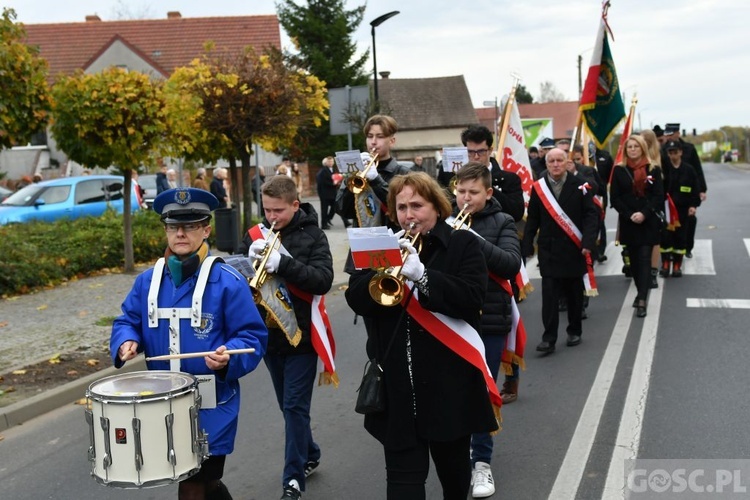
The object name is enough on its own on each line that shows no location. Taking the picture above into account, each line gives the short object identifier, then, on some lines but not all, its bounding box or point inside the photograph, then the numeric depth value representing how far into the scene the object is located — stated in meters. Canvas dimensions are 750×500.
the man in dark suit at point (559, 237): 8.37
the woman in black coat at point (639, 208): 9.87
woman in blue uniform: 3.81
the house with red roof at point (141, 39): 45.62
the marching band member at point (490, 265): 5.14
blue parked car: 18.94
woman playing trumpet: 3.79
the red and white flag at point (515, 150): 10.45
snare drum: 3.34
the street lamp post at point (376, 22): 22.95
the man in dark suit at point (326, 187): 21.89
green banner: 12.66
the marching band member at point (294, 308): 4.86
